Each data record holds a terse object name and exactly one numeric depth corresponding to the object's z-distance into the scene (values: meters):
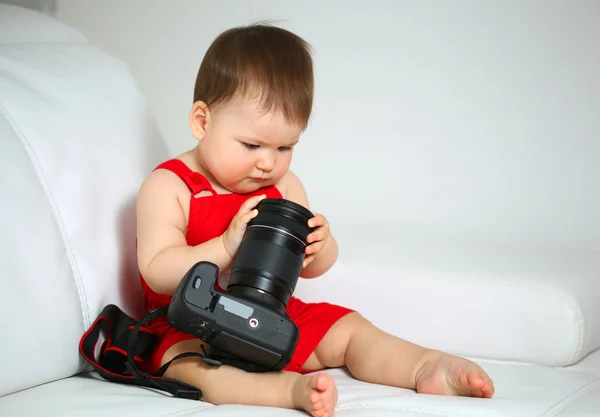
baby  1.25
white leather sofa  1.17
